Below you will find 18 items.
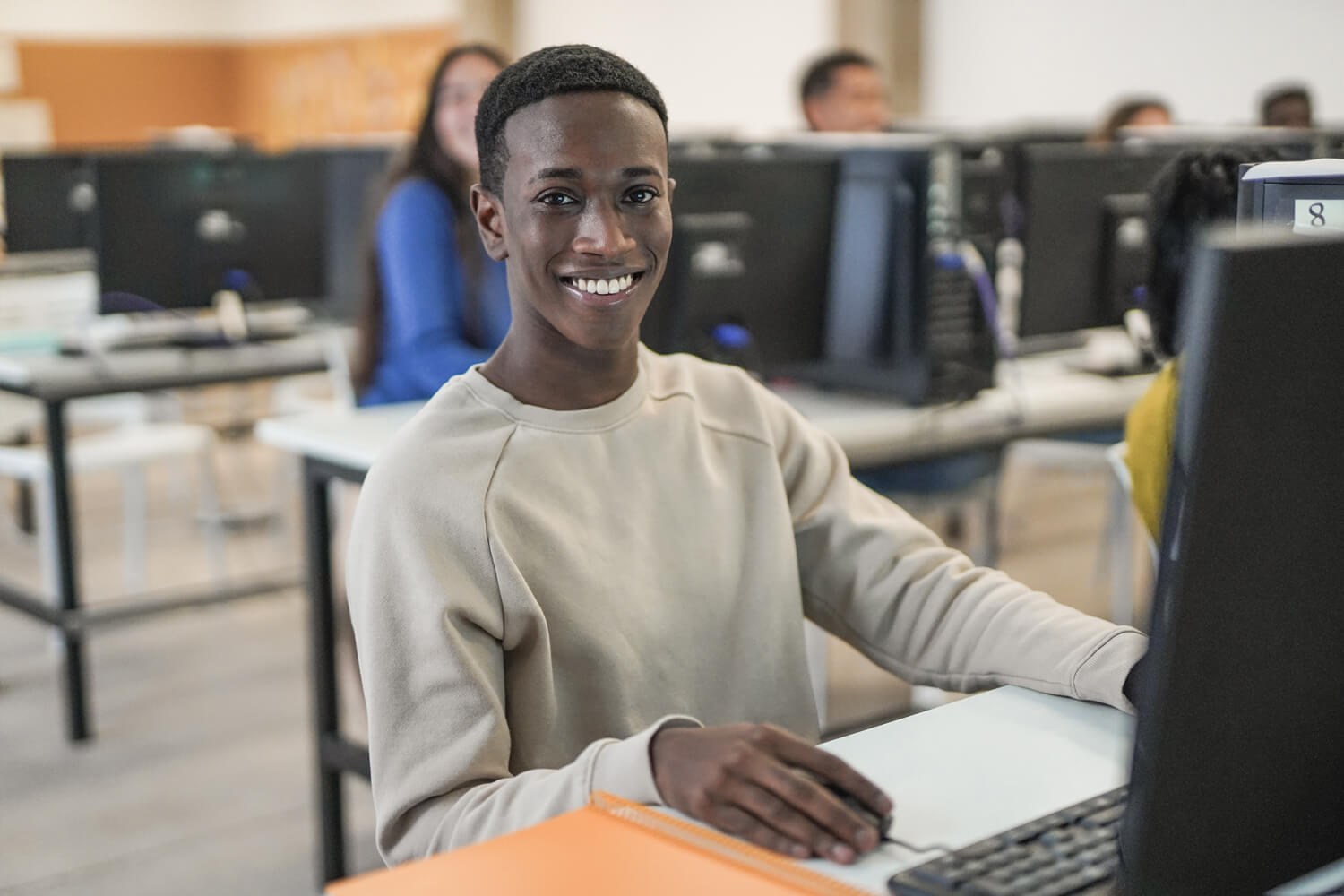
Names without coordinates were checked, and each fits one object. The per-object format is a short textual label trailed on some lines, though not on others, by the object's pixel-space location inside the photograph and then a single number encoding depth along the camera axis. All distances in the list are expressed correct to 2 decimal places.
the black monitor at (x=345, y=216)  3.88
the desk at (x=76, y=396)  3.07
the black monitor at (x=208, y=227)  3.29
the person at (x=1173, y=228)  1.68
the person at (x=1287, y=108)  4.62
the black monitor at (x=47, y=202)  4.19
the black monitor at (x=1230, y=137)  3.12
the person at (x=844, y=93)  4.17
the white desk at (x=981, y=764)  0.91
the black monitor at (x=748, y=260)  2.49
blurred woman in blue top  2.61
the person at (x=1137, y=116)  4.67
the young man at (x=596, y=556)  1.04
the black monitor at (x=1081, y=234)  2.83
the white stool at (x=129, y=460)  3.51
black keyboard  0.78
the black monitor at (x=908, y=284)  2.56
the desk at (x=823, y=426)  2.31
